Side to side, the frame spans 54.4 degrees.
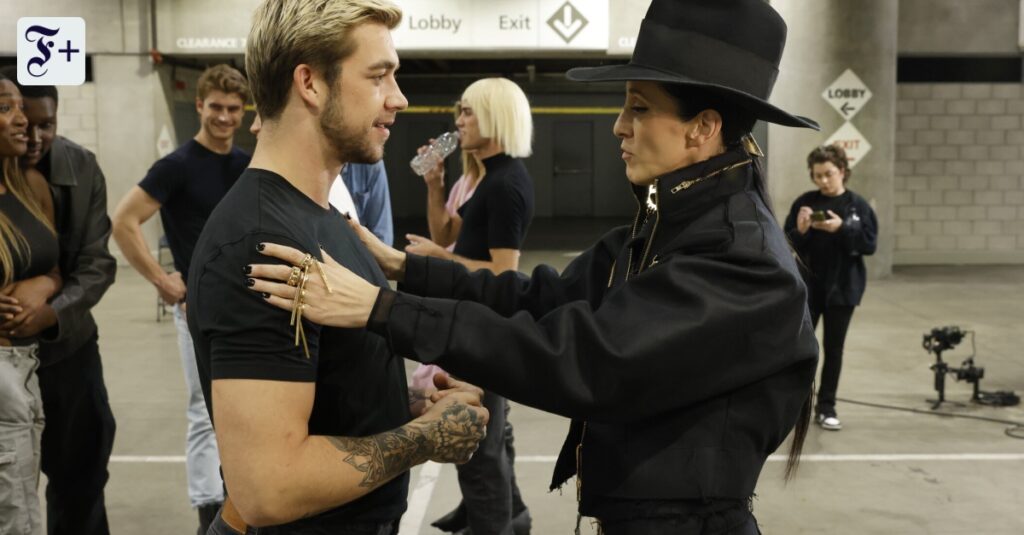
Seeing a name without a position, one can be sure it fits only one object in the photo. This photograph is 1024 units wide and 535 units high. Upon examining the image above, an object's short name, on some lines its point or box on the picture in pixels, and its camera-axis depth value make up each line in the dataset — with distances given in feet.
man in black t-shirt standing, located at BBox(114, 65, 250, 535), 14.08
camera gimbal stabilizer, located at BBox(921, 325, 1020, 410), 22.44
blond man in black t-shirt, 5.61
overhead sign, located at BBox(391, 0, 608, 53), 47.09
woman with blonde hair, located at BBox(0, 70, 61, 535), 10.38
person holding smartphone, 20.90
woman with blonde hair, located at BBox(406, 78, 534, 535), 13.47
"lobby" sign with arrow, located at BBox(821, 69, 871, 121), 44.91
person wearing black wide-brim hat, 5.93
